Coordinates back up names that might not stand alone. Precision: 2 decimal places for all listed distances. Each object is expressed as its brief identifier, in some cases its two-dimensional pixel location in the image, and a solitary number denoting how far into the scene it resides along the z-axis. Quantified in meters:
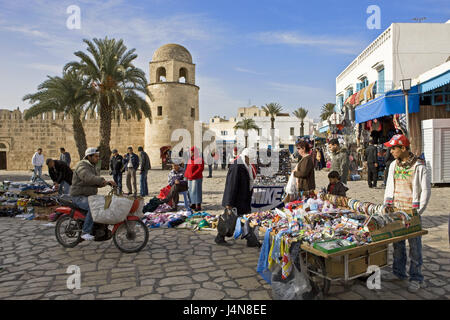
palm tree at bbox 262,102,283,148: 44.62
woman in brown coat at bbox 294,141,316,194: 5.03
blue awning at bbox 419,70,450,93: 9.63
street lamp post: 10.34
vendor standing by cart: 3.58
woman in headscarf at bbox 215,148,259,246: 5.17
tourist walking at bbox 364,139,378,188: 11.48
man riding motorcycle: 5.11
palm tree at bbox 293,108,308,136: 47.06
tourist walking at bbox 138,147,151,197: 10.64
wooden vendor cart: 3.13
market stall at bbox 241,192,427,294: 3.16
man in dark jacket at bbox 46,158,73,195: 7.60
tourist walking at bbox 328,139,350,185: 7.61
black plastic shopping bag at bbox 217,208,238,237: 5.24
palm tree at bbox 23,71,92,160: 20.03
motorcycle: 5.09
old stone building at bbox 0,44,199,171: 27.59
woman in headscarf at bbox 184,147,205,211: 8.20
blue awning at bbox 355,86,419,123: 11.27
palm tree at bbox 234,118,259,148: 46.44
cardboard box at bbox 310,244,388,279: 3.16
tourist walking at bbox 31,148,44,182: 14.95
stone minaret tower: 27.33
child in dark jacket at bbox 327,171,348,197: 5.12
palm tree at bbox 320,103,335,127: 39.64
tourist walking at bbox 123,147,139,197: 10.84
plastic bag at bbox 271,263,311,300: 3.20
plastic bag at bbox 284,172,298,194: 5.18
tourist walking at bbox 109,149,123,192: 11.06
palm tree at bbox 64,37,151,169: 19.88
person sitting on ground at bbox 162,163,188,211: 8.40
